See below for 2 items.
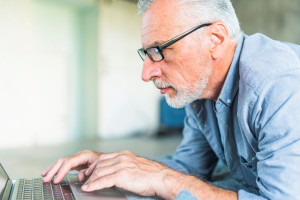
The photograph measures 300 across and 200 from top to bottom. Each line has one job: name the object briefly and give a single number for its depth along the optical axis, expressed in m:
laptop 0.71
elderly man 0.71
